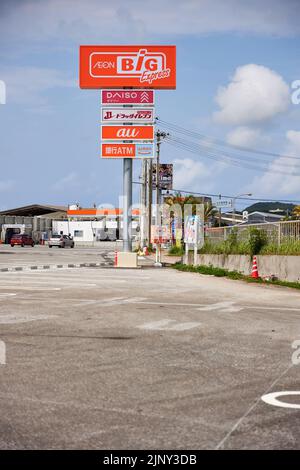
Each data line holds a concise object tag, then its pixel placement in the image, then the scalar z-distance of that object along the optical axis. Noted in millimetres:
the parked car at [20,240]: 72312
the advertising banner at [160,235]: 37156
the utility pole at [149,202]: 63375
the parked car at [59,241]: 71312
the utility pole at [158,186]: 36406
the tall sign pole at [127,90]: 35031
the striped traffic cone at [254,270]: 23594
